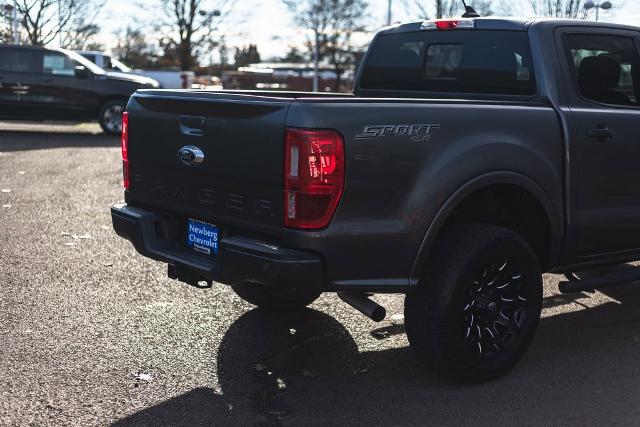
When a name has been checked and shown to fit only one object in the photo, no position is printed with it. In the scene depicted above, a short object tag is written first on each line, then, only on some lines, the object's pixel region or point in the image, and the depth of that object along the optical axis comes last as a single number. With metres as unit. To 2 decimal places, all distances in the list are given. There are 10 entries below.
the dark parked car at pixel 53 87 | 15.88
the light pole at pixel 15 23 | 28.36
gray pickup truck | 3.53
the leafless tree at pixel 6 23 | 31.48
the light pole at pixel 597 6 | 23.62
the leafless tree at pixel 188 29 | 42.47
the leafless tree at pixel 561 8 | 30.05
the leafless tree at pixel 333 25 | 39.12
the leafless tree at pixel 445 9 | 35.34
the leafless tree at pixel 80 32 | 36.91
